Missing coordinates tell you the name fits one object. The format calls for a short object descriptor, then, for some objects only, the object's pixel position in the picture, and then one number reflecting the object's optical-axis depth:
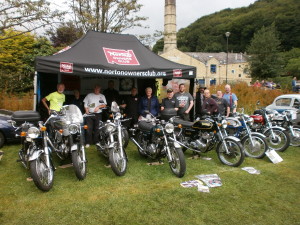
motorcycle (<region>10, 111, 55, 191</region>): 3.71
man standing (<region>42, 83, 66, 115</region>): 6.01
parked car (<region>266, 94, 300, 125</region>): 9.16
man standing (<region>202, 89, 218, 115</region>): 6.81
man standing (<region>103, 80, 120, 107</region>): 7.42
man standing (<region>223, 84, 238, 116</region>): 7.77
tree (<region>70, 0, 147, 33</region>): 10.46
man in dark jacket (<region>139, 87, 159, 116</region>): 6.66
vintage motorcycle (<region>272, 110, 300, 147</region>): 6.96
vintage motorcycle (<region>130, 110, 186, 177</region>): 4.56
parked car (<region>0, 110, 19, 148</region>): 6.45
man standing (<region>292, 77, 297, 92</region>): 15.21
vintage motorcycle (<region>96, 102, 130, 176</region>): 4.50
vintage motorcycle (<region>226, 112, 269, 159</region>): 5.71
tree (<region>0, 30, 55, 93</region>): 13.05
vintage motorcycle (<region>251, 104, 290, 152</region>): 6.40
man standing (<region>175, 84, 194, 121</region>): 6.80
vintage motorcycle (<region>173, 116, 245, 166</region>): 5.20
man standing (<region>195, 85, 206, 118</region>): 7.68
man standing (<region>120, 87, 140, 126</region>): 7.45
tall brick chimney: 52.19
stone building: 51.38
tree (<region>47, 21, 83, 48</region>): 10.05
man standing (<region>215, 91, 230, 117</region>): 7.22
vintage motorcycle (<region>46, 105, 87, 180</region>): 4.25
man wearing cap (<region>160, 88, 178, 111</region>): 6.70
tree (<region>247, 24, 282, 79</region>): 35.94
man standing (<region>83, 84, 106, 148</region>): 6.10
